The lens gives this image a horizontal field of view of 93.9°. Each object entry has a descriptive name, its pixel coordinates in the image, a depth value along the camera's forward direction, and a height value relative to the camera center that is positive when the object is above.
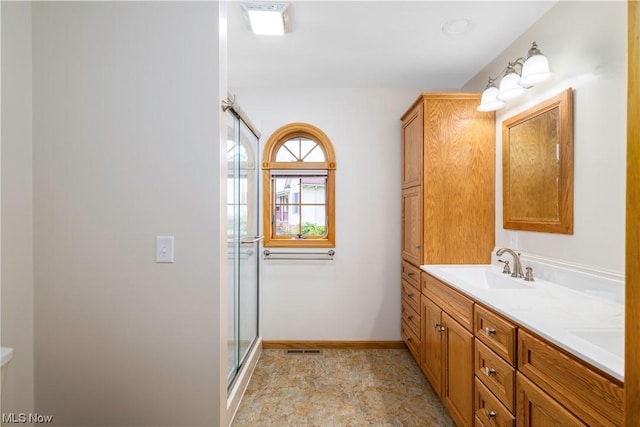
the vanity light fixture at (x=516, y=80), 1.66 +0.80
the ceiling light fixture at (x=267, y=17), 1.77 +1.21
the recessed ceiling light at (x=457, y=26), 1.91 +1.21
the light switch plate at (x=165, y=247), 1.38 -0.16
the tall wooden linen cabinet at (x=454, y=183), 2.28 +0.22
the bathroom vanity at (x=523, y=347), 0.91 -0.53
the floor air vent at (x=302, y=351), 2.84 -1.34
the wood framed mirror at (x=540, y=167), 1.66 +0.27
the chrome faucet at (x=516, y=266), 1.93 -0.36
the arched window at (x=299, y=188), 2.91 +0.23
